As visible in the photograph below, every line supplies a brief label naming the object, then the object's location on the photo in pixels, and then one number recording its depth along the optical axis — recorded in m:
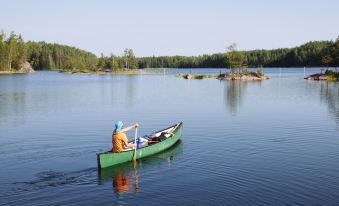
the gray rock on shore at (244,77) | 127.38
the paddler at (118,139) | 23.83
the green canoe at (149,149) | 22.67
